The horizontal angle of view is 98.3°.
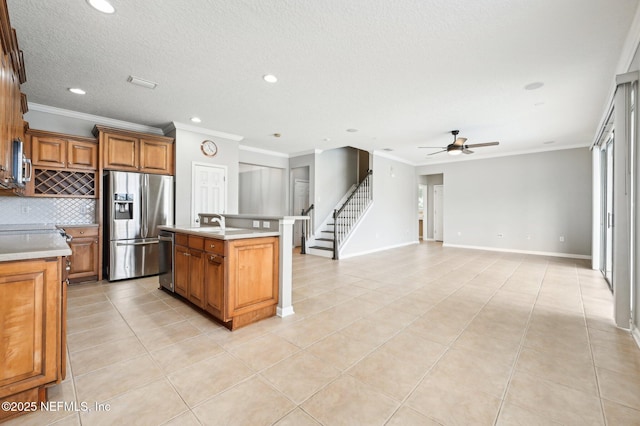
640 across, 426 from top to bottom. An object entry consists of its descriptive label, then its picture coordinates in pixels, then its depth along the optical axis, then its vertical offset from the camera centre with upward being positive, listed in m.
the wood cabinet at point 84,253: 4.22 -0.64
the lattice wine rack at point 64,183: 4.23 +0.48
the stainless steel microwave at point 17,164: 2.42 +0.44
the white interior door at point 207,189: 5.39 +0.48
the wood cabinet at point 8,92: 1.92 +1.00
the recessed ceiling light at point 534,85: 3.45 +1.63
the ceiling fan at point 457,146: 5.55 +1.36
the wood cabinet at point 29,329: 1.54 -0.68
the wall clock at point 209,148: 5.52 +1.32
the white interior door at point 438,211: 10.28 +0.09
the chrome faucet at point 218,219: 3.65 -0.08
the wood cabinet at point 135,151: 4.47 +1.06
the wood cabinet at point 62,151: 4.07 +0.96
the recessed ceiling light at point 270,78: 3.31 +1.64
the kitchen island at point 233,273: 2.69 -0.64
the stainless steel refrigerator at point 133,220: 4.42 -0.13
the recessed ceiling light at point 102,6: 2.14 +1.64
